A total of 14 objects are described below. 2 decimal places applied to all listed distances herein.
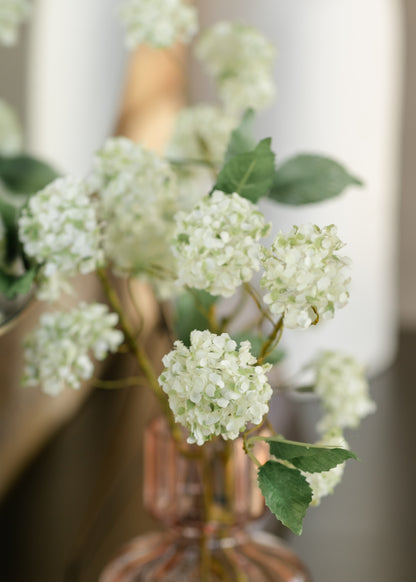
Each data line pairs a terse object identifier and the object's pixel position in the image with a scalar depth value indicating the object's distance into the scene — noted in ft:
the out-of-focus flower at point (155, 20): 3.14
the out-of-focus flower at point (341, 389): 3.09
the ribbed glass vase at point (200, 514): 3.26
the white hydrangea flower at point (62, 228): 2.70
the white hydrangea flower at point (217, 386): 2.35
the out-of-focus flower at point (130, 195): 2.84
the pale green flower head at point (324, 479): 2.60
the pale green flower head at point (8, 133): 4.14
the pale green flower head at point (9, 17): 3.45
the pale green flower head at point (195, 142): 3.34
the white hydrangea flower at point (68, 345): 2.86
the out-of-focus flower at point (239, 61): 3.33
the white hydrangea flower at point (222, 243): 2.48
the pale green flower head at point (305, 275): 2.38
